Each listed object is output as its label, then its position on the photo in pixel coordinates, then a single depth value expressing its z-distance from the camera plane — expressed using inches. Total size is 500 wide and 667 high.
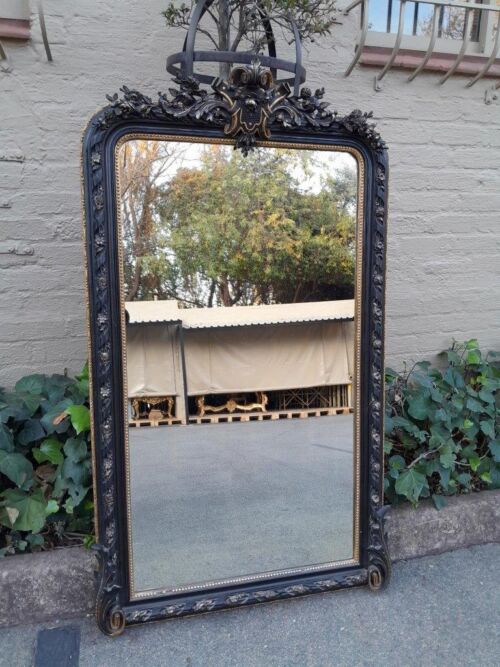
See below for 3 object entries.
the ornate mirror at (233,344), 71.7
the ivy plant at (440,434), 97.7
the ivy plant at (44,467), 81.2
